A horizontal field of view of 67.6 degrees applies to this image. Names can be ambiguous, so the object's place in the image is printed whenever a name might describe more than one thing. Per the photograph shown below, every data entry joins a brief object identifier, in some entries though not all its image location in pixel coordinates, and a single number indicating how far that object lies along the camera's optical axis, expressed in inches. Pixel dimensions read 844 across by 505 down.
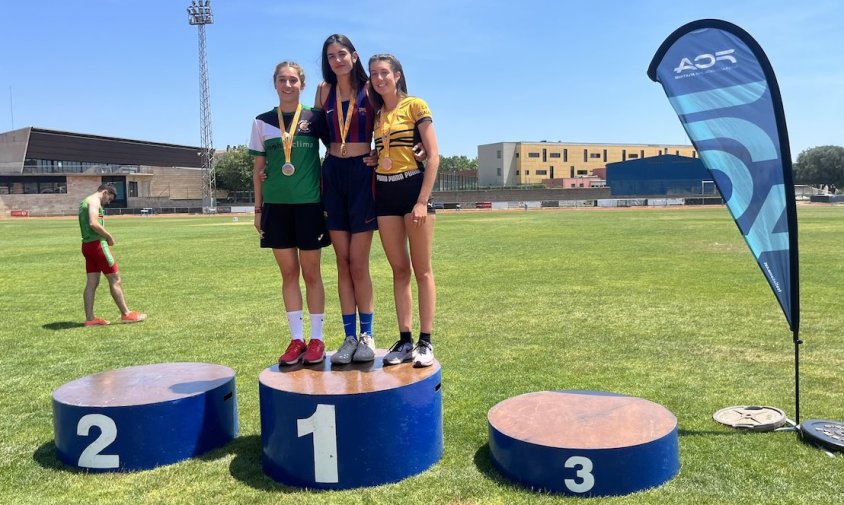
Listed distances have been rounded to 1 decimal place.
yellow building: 4387.3
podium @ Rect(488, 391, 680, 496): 135.9
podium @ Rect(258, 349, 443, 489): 142.0
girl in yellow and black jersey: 169.0
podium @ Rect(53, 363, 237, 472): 155.1
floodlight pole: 2669.8
